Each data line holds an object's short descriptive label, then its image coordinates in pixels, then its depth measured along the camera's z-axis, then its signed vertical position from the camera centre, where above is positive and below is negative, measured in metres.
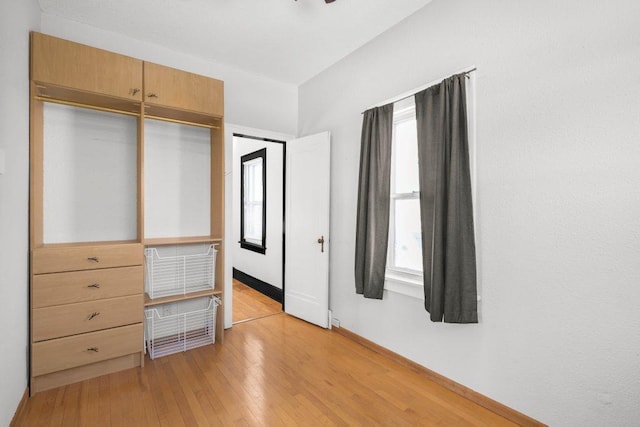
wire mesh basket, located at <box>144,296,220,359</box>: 2.83 -1.09
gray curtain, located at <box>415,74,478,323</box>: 2.03 +0.04
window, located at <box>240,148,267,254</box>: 4.68 +0.22
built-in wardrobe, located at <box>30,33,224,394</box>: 2.19 +0.10
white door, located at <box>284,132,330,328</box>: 3.33 -0.17
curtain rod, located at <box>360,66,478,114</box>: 2.11 +0.97
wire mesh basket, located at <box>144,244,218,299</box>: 2.91 -0.58
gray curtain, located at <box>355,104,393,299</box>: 2.64 +0.11
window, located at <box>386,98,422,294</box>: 2.57 +0.10
